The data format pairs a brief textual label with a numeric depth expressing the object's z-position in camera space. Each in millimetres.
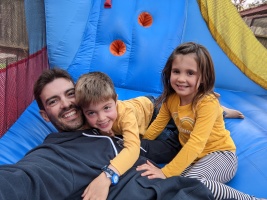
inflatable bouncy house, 2182
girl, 1116
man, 699
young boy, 998
